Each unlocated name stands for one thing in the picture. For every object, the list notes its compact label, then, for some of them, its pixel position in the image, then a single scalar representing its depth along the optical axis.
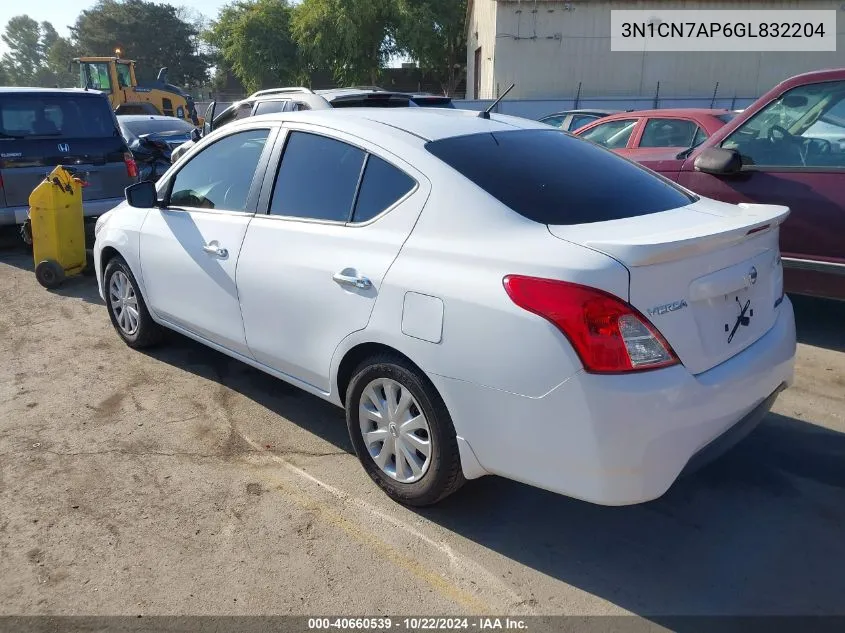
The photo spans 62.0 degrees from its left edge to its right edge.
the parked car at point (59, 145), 7.74
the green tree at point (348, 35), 36.41
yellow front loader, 28.27
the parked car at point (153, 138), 11.72
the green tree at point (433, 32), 36.84
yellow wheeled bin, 6.80
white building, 27.86
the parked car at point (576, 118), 12.58
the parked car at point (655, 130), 7.78
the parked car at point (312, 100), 8.51
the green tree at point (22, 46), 138.38
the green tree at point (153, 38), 66.44
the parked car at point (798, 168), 4.68
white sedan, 2.40
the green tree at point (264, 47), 40.34
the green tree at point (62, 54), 82.78
